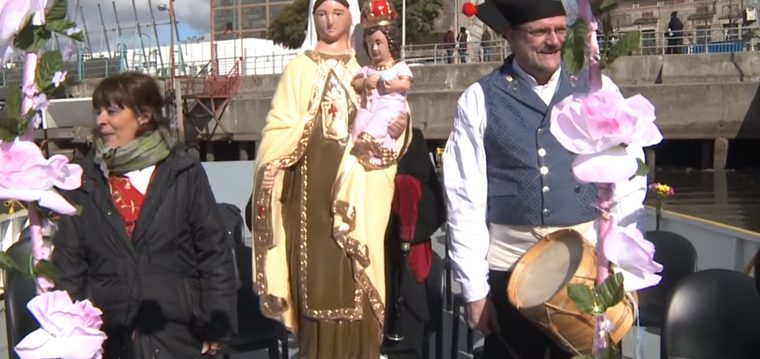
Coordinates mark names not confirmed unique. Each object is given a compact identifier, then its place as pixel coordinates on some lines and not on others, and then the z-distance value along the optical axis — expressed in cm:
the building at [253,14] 6656
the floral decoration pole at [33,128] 226
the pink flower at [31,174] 216
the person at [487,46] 2534
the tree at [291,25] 4053
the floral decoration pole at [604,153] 198
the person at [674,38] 2445
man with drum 282
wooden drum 238
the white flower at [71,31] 233
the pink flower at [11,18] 213
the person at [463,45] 2617
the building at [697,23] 2480
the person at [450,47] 2672
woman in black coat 305
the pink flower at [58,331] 233
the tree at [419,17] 3872
